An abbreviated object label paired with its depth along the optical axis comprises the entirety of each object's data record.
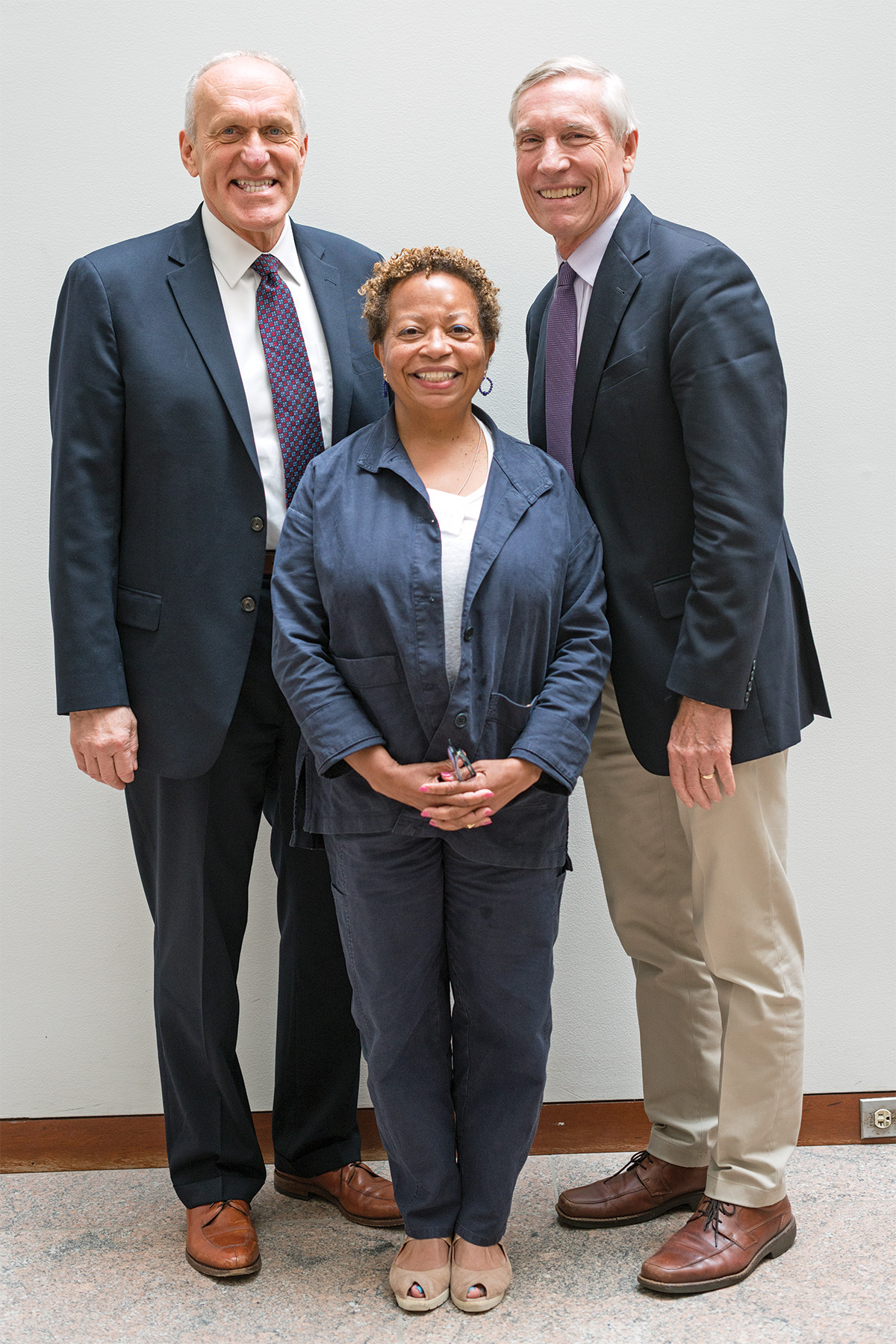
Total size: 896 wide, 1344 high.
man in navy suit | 1.98
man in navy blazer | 1.86
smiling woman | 1.86
